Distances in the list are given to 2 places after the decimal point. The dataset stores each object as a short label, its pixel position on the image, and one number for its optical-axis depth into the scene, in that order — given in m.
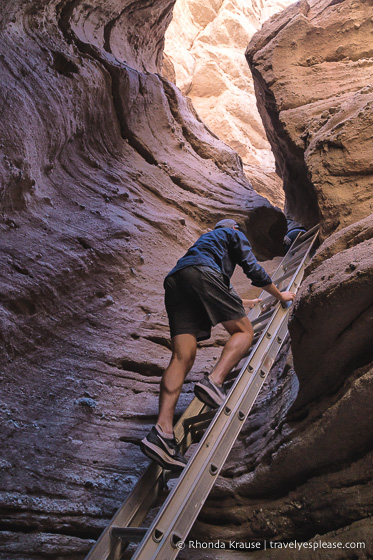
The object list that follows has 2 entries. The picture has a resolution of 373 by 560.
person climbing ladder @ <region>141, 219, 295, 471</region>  3.22
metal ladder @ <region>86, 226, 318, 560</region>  2.39
